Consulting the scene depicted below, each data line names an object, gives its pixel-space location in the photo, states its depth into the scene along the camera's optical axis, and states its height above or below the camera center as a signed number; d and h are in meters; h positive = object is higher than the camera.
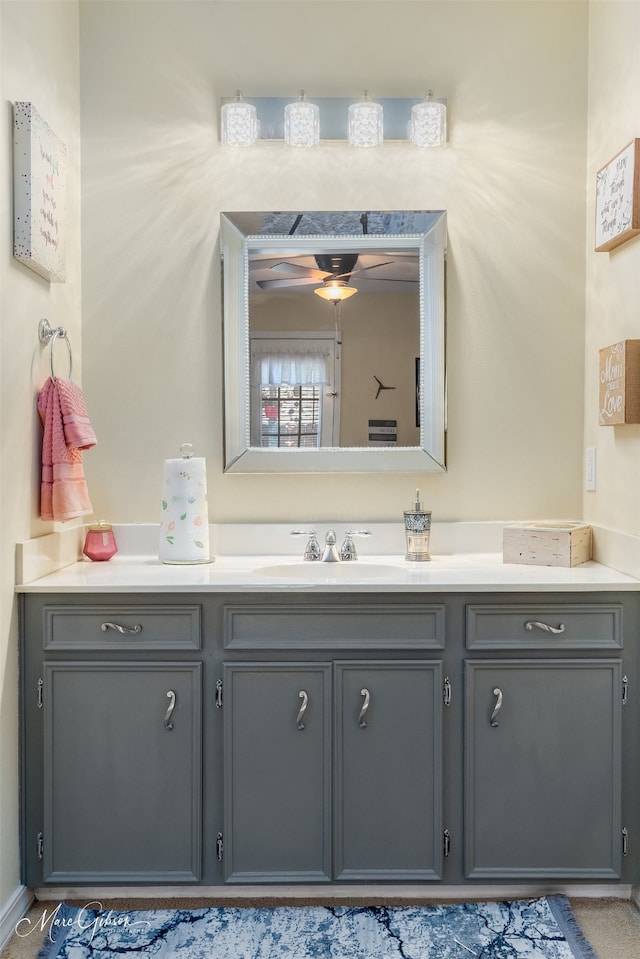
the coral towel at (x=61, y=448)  2.08 +0.05
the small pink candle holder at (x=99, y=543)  2.36 -0.24
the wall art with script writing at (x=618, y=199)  2.05 +0.77
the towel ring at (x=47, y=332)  2.14 +0.39
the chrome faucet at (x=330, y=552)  2.34 -0.27
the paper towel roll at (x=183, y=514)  2.29 -0.15
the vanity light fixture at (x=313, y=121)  2.40 +1.12
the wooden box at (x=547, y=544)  2.21 -0.24
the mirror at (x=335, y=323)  2.45 +0.47
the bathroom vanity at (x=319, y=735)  1.97 -0.71
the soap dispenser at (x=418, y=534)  2.35 -0.21
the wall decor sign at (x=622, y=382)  2.06 +0.24
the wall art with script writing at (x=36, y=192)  1.93 +0.74
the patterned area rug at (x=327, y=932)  1.80 -1.17
